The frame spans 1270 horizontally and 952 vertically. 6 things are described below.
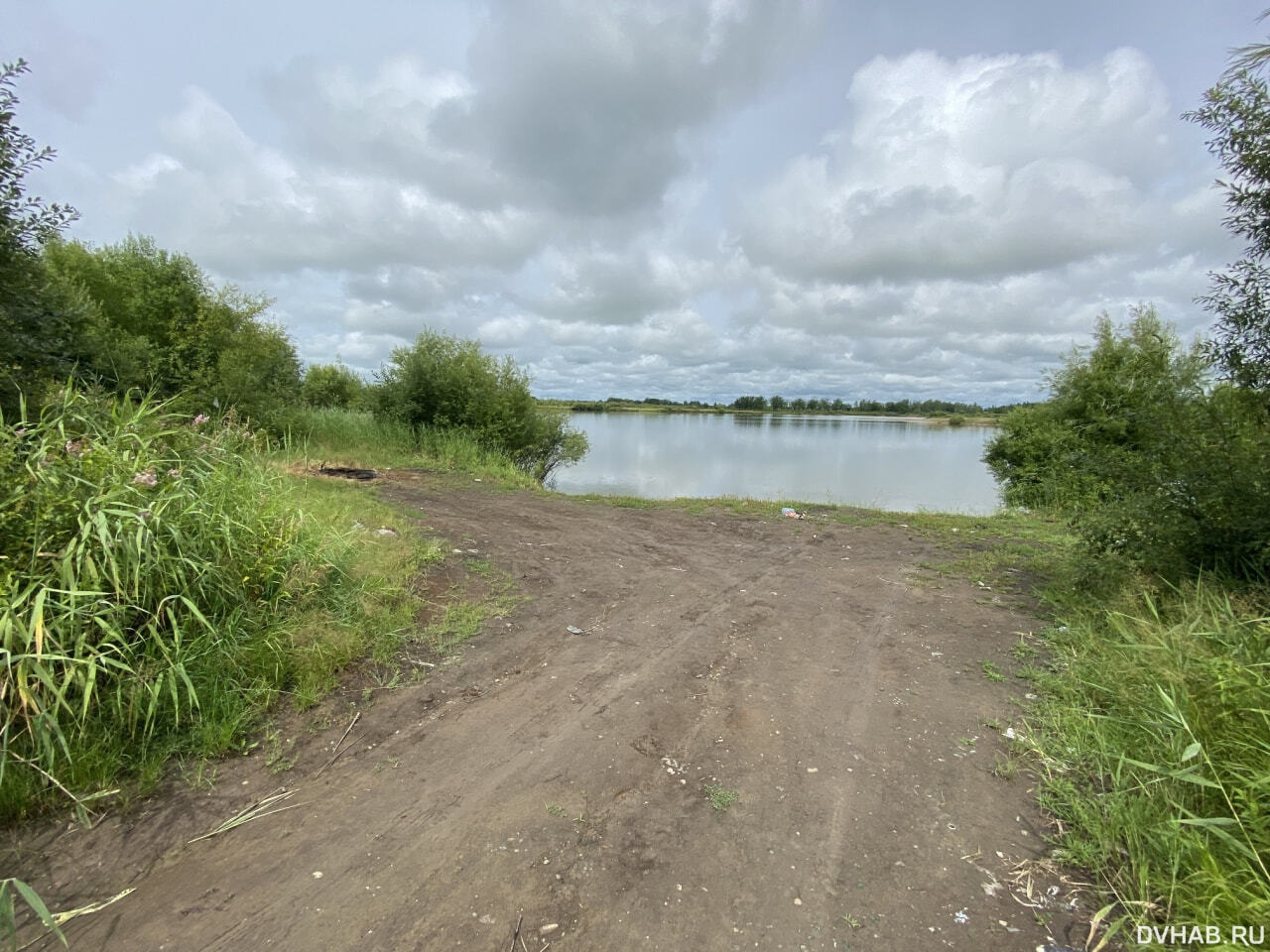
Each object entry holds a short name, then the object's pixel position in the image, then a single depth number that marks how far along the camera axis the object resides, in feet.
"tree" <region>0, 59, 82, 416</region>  13.34
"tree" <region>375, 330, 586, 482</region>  53.47
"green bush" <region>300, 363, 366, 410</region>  68.90
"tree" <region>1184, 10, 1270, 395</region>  12.81
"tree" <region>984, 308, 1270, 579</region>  13.44
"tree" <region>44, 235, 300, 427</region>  46.52
